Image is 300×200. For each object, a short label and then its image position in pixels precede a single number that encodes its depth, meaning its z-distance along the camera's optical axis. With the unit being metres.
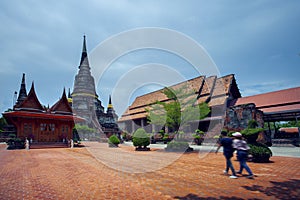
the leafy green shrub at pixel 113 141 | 20.03
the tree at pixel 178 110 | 14.53
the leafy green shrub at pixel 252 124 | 9.36
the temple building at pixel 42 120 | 18.98
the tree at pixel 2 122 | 40.52
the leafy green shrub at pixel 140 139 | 15.93
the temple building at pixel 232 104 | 17.17
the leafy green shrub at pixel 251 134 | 8.73
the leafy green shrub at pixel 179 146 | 14.30
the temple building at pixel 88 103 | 39.06
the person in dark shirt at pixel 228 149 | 5.96
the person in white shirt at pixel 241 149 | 5.77
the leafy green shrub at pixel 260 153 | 8.31
